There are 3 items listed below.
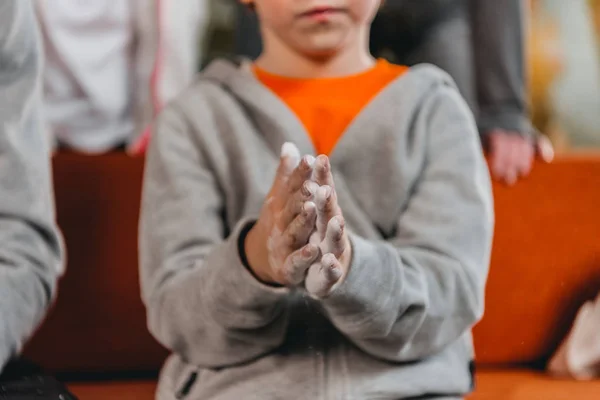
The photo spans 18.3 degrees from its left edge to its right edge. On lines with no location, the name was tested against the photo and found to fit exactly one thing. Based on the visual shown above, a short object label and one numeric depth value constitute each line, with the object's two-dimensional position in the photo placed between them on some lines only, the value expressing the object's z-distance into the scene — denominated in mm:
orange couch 2126
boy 1753
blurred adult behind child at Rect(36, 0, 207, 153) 2252
